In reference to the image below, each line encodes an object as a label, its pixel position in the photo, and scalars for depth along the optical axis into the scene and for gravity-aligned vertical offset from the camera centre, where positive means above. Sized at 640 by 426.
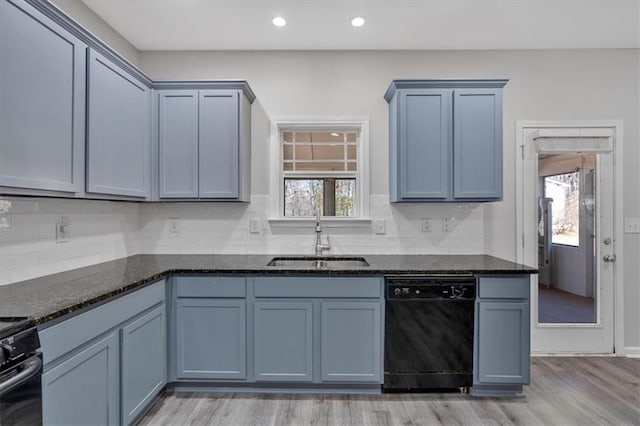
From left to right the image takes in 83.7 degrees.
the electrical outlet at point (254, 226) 3.25 -0.10
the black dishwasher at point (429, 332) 2.44 -0.80
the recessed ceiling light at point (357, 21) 2.75 +1.52
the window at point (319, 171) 3.37 +0.42
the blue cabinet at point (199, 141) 2.89 +0.60
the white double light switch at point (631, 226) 3.22 -0.09
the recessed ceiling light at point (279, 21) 2.76 +1.52
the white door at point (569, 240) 3.22 -0.22
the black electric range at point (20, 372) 1.17 -0.54
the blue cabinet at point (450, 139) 2.85 +0.62
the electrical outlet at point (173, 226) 3.24 -0.11
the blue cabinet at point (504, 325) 2.46 -0.75
